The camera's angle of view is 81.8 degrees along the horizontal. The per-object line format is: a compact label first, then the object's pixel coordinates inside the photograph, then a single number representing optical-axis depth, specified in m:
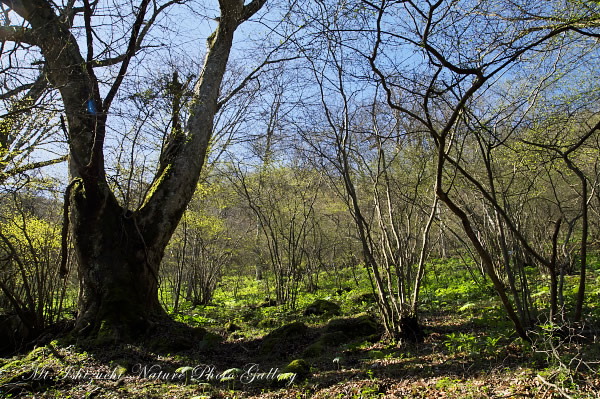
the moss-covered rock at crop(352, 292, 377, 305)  6.69
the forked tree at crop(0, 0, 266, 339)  4.31
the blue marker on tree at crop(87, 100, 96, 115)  4.73
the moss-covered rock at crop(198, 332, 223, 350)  4.31
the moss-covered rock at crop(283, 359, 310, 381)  3.12
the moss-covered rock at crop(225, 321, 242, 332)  5.43
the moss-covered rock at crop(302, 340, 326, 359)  3.88
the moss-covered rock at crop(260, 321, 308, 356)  4.23
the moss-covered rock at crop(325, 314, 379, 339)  4.34
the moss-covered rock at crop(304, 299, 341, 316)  5.96
